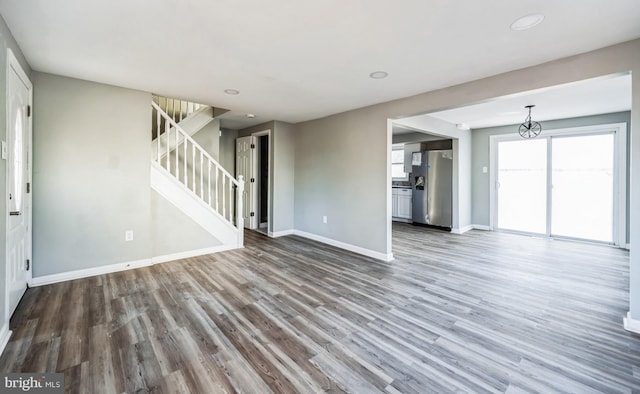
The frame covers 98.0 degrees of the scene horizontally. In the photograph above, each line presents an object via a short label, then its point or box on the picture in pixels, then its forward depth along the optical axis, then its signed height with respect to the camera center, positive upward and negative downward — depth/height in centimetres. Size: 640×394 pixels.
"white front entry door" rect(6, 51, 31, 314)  215 +12
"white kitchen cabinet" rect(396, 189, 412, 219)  714 -24
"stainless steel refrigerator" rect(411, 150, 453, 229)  625 +17
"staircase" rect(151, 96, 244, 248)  387 +26
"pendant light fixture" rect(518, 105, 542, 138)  514 +125
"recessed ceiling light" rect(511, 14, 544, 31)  189 +121
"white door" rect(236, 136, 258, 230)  608 +46
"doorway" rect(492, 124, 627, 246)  486 +19
